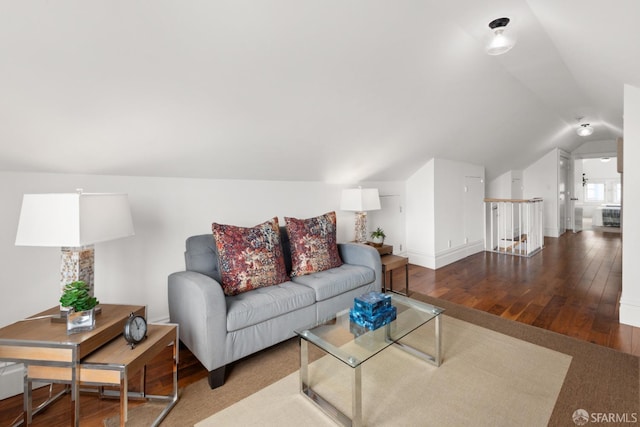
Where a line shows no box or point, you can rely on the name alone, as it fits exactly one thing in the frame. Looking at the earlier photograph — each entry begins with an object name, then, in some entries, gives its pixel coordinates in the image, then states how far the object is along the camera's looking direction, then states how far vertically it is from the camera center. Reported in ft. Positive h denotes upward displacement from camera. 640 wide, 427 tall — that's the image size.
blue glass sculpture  6.37 -2.05
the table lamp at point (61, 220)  5.09 -0.04
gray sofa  6.29 -2.10
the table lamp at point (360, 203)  12.13 +0.44
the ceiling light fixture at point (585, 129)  18.49 +4.94
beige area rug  5.41 -3.48
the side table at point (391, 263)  10.87 -1.76
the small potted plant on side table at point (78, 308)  5.13 -1.52
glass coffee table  5.04 -2.35
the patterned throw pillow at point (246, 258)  7.63 -1.09
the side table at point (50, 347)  4.71 -2.01
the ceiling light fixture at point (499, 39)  7.16 +4.03
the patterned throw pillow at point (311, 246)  9.19 -0.94
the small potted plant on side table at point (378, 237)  12.57 -0.93
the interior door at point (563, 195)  24.90 +1.42
